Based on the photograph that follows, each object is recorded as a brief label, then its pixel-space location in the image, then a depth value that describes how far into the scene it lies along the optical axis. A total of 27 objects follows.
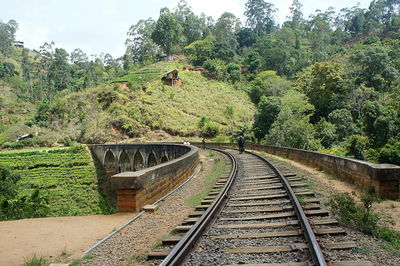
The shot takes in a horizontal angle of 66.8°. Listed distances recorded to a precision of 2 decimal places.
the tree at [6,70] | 86.06
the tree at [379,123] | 17.09
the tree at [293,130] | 23.32
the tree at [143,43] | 85.81
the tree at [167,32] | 72.94
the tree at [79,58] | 114.88
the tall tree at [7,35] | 107.38
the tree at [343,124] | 26.45
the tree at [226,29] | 89.31
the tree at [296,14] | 111.26
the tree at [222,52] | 76.62
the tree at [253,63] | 71.00
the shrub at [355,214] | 4.62
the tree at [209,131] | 46.72
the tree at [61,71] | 83.06
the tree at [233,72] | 68.75
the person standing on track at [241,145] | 21.73
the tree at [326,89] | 36.31
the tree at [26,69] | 89.06
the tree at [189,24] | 95.94
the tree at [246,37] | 92.94
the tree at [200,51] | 75.62
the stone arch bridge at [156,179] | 6.48
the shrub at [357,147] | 15.74
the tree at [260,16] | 105.38
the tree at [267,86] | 49.94
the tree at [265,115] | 31.75
